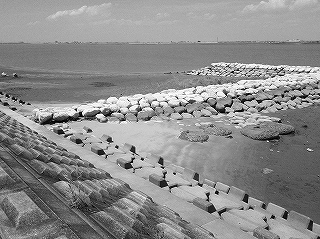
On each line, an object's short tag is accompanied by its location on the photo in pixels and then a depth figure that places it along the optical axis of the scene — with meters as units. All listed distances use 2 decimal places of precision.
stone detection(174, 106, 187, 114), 12.17
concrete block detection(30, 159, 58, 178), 2.68
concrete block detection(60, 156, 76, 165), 3.78
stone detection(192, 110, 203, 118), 12.09
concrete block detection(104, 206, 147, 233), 2.12
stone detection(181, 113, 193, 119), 11.93
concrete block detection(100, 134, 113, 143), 7.80
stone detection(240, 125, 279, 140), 9.63
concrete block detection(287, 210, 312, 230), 4.44
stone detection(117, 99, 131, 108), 11.81
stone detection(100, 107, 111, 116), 11.24
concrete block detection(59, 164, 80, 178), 3.17
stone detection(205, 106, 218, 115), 12.47
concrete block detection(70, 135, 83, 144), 7.13
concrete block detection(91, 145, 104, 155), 6.40
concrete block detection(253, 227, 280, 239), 3.52
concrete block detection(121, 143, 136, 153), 7.08
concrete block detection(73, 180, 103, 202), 2.48
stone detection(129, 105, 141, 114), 11.61
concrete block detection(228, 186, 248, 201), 5.16
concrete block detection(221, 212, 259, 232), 3.96
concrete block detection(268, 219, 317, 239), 4.06
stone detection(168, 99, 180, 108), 12.40
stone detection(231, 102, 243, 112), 13.11
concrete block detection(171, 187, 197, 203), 4.64
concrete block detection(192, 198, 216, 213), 4.16
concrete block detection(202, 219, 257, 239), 3.45
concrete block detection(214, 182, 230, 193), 5.40
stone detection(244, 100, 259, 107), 13.80
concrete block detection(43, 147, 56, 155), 3.95
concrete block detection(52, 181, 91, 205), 2.11
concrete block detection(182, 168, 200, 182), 5.78
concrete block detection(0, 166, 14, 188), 1.97
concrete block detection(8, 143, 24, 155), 3.08
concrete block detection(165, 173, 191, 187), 5.21
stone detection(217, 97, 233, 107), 13.07
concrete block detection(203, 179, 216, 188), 5.72
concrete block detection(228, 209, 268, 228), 4.21
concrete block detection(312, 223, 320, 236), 4.56
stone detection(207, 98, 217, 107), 12.95
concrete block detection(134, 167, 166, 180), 5.51
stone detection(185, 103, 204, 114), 12.34
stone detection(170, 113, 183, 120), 11.65
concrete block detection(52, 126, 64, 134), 7.89
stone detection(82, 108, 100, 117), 10.94
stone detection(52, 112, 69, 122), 10.17
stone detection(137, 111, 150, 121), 11.30
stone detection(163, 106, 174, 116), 11.90
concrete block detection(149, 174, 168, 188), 5.03
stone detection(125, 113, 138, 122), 11.14
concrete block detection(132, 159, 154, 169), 5.91
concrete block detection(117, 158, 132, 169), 5.77
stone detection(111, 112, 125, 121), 11.15
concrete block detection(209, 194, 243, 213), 4.44
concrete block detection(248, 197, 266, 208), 5.02
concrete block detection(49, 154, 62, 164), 3.56
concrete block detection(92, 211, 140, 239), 1.89
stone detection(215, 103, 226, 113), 12.79
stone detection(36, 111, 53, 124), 9.92
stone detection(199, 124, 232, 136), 9.94
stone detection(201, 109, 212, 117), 12.20
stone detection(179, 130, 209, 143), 9.26
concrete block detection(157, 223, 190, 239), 2.20
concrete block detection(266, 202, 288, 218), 4.75
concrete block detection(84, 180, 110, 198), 2.79
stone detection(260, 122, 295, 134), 10.27
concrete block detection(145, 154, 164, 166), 6.53
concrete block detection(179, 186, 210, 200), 4.86
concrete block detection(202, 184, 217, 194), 5.32
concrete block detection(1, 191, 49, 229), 1.57
